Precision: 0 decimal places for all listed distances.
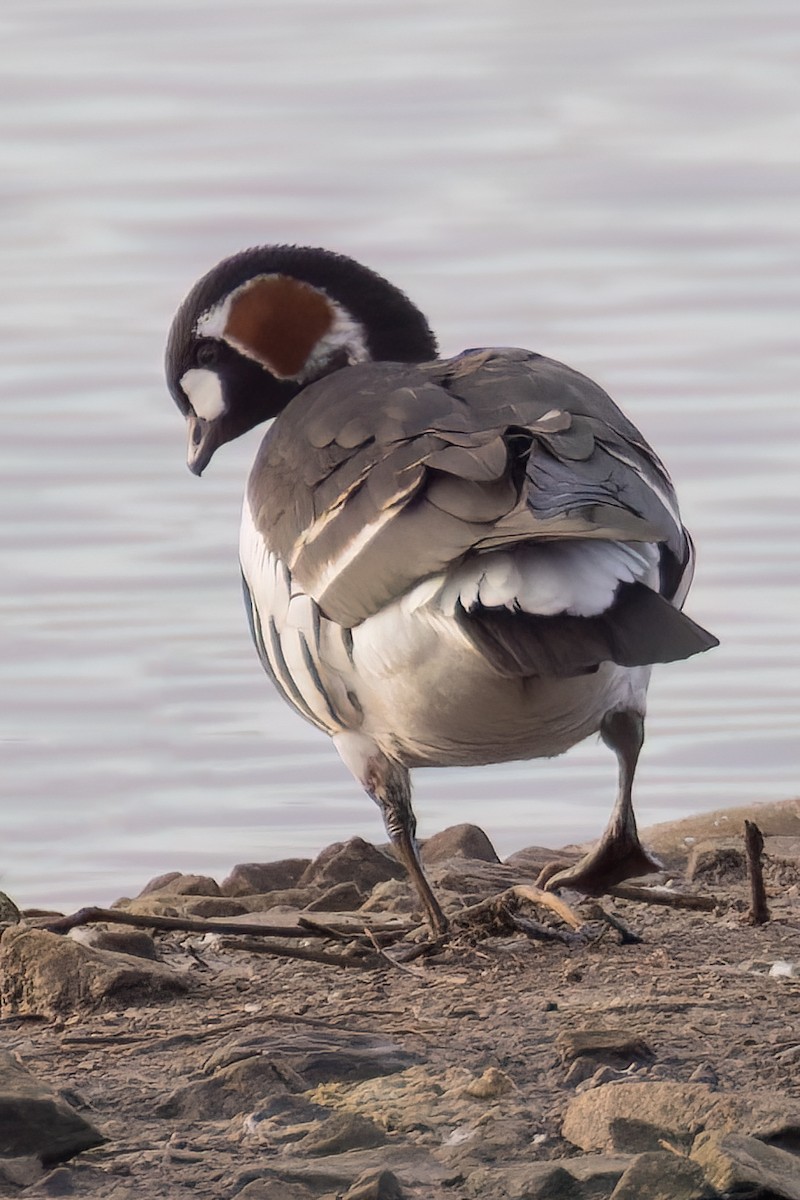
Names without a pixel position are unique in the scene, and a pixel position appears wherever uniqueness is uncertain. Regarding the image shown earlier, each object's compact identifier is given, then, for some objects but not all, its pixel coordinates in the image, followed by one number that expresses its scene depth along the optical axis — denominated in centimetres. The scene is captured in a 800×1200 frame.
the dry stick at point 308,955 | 924
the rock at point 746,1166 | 555
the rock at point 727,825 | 1463
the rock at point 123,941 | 981
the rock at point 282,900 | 1185
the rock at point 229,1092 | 689
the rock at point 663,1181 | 553
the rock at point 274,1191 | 575
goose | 835
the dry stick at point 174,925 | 955
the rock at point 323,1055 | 707
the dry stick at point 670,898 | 1030
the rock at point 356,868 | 1285
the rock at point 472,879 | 1173
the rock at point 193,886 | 1330
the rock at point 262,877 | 1331
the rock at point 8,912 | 1039
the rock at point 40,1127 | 641
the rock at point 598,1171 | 574
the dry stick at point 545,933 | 937
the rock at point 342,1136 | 627
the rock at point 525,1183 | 574
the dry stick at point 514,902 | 959
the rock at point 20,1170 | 618
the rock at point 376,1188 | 566
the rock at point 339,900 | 1177
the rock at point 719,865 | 1203
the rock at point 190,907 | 1160
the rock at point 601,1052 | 702
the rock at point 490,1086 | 680
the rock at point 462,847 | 1408
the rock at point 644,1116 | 618
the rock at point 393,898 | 1159
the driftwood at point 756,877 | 959
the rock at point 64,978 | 878
